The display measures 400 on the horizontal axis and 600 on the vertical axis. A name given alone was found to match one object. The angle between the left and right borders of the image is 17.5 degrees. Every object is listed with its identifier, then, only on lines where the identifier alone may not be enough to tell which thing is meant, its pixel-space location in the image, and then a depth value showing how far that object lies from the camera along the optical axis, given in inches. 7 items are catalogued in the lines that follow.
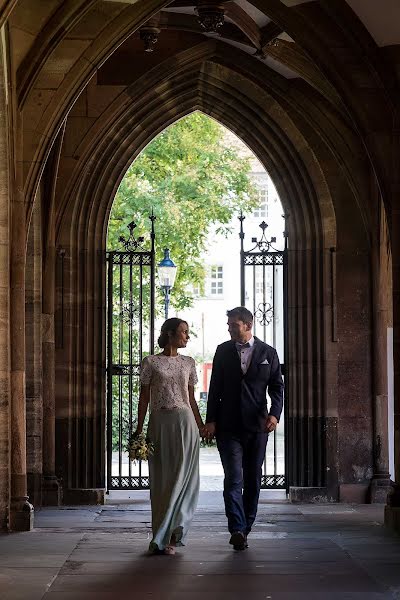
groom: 317.4
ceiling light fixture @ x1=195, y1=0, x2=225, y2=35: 440.1
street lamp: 620.7
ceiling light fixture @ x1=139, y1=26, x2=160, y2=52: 475.8
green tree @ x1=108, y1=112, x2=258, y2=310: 877.8
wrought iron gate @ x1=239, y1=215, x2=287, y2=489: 536.7
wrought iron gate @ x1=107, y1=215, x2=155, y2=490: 532.7
